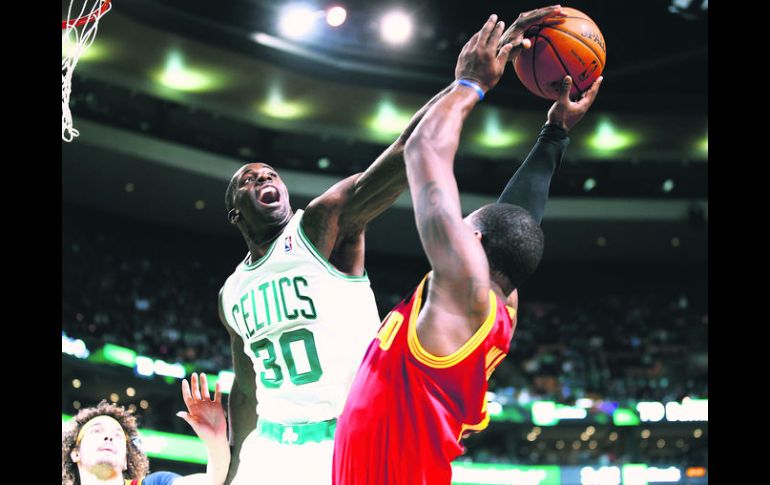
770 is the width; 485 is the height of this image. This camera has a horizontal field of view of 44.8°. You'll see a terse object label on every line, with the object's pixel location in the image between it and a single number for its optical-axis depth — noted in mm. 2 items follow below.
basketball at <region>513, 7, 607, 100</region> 3443
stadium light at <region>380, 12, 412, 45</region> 17266
